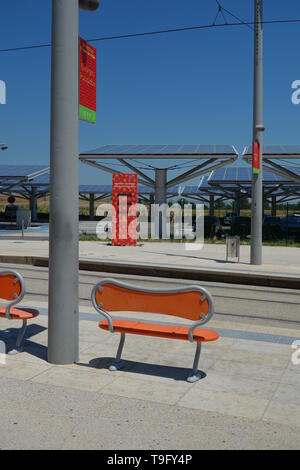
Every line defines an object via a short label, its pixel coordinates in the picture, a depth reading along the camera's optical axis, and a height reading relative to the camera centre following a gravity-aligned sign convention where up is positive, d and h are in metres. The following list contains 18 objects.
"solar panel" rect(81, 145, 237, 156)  30.56 +3.96
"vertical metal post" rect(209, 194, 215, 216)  57.55 +1.81
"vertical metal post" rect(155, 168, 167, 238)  32.62 +2.02
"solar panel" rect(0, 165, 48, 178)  42.88 +4.00
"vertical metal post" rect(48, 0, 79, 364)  5.52 +0.32
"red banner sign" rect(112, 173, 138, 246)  22.66 +0.48
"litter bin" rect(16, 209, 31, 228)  35.97 +0.23
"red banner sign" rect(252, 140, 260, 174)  15.14 +1.71
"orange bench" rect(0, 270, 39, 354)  6.11 -0.81
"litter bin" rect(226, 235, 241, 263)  16.44 -0.68
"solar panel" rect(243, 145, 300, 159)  29.48 +3.84
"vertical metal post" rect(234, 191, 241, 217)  49.31 +1.72
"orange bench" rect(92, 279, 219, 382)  5.20 -0.80
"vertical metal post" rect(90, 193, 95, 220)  62.81 +1.60
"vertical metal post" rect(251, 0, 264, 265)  15.16 +2.51
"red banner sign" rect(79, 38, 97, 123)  5.70 +1.40
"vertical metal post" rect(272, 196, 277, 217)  56.50 +1.70
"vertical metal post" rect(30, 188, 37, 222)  53.83 +1.50
